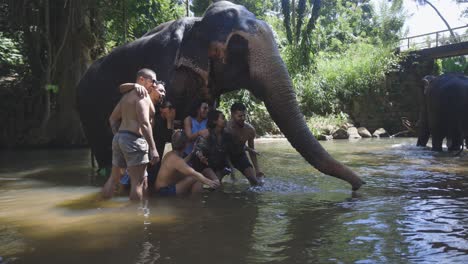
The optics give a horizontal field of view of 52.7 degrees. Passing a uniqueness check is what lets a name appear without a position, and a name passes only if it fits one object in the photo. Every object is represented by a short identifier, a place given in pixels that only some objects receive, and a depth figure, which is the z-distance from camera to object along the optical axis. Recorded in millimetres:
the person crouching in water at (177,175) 5273
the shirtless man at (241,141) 6168
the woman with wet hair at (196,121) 6066
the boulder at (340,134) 18312
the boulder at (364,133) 19344
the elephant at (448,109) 10875
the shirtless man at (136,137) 4875
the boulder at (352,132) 18734
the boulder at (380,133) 19969
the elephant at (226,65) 5340
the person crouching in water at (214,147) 5883
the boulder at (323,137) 17638
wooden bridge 21516
